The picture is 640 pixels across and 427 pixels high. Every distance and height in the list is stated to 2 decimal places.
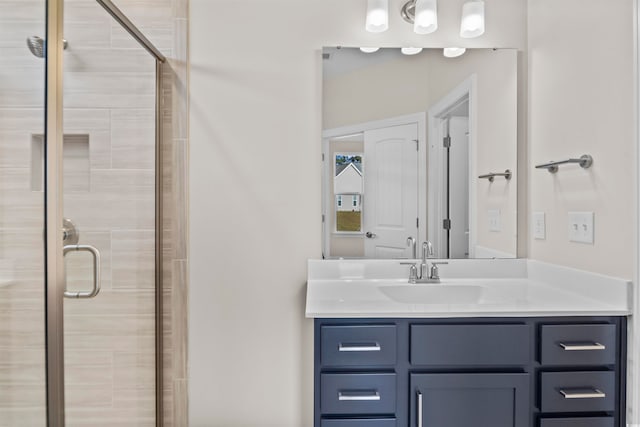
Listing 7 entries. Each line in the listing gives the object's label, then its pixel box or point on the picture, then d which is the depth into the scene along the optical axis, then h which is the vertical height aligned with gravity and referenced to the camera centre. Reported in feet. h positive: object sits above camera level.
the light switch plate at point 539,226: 6.17 -0.26
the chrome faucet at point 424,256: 6.18 -0.71
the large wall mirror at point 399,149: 6.39 +0.90
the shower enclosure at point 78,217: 3.51 -0.10
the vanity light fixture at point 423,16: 6.15 +2.84
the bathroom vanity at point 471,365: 4.54 -1.72
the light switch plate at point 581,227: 5.23 -0.24
